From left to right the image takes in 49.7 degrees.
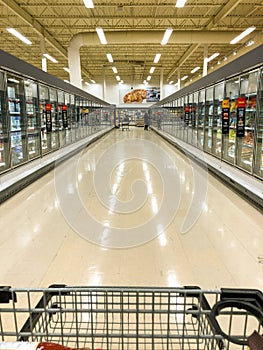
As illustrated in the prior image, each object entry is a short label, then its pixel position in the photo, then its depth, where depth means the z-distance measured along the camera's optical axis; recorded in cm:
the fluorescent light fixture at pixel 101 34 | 1088
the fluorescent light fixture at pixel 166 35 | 1110
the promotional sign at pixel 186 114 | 1230
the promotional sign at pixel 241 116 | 578
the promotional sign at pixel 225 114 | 663
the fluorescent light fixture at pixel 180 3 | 837
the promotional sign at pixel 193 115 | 1113
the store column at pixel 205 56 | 1617
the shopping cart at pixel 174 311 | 79
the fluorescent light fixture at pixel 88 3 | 830
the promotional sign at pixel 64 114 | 1058
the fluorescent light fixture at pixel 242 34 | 1090
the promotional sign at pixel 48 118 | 834
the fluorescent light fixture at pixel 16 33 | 1034
